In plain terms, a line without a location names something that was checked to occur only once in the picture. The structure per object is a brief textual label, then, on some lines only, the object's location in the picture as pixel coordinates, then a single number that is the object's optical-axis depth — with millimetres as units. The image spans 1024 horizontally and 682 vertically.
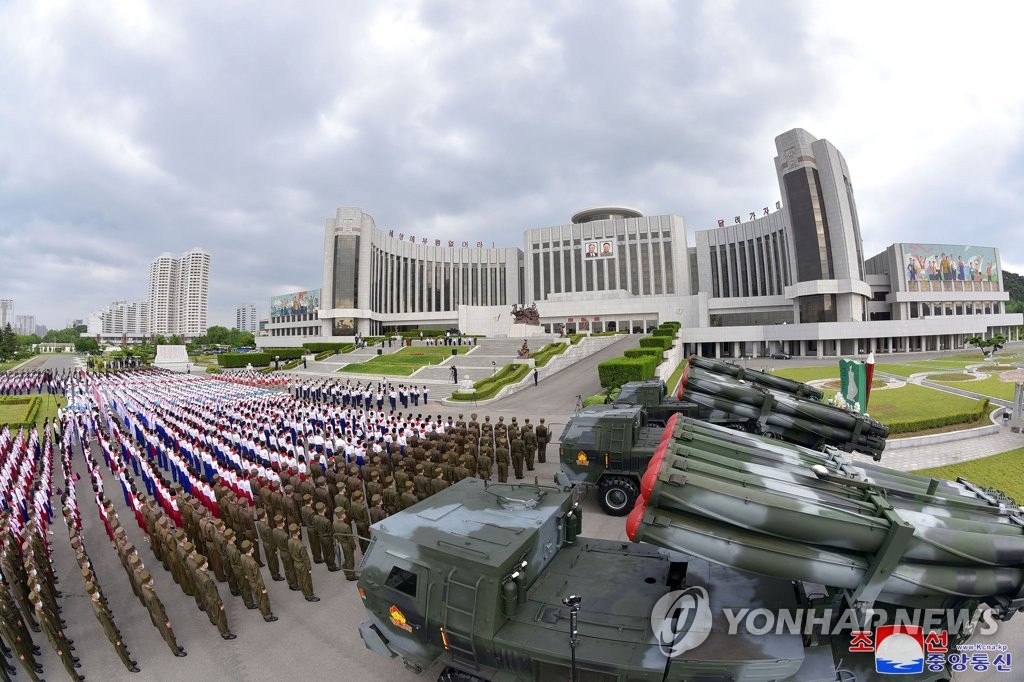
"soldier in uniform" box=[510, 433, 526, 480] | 12891
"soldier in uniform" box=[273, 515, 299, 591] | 6969
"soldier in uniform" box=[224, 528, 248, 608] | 6648
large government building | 54188
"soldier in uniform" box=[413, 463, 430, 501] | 9568
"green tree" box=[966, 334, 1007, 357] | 36000
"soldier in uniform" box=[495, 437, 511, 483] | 12305
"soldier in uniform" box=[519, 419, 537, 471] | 13617
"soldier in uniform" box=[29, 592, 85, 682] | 5219
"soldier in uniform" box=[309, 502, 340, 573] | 7676
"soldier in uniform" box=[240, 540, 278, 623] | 6316
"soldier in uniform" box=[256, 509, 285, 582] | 7461
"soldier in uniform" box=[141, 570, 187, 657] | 5652
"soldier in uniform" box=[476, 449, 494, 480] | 11648
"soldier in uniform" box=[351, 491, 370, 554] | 8234
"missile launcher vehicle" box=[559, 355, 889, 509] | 9453
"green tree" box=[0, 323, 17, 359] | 64206
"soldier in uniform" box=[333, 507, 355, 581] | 7184
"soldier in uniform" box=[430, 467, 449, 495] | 9273
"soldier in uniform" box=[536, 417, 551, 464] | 14211
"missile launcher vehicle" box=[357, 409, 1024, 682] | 3662
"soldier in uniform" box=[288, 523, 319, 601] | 6684
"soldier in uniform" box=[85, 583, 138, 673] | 5445
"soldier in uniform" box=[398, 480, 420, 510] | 8281
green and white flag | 11531
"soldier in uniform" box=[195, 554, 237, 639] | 5926
